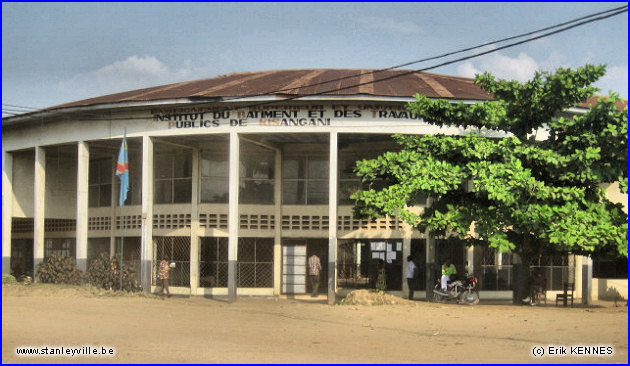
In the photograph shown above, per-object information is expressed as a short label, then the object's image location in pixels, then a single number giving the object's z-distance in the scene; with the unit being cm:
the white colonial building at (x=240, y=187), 2478
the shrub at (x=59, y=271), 2603
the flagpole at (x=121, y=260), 2425
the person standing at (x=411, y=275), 2523
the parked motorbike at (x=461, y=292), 2286
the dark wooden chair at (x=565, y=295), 2327
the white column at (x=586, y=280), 2503
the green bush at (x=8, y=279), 2711
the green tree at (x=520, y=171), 1878
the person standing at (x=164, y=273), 2519
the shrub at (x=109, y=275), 2473
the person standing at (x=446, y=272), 2394
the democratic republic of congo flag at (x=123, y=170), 2472
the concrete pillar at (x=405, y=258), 2642
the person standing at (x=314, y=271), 2591
